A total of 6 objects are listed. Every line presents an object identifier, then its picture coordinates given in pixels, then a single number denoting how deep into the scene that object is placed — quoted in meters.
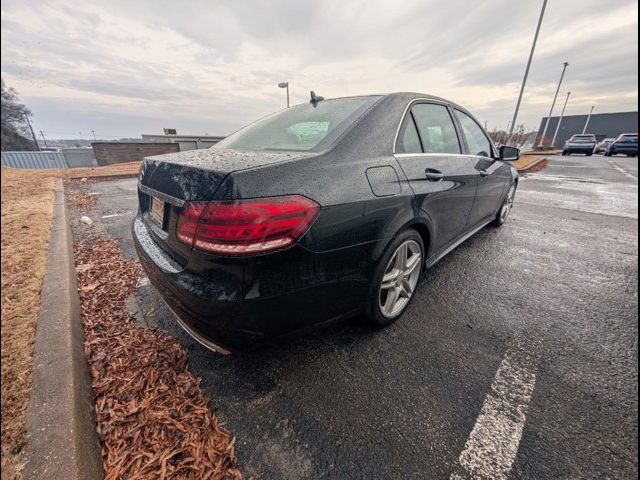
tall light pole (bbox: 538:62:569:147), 34.25
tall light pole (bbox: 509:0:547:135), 14.88
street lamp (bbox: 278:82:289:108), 17.95
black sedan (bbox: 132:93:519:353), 1.27
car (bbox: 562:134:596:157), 23.33
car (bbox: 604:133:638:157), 21.07
